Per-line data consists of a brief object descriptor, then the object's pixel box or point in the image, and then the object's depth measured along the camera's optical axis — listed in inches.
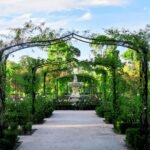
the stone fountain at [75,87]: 686.0
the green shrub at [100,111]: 456.8
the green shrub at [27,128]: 295.2
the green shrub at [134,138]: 217.1
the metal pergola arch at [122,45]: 233.0
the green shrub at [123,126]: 286.7
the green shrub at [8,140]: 213.8
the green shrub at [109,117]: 372.0
